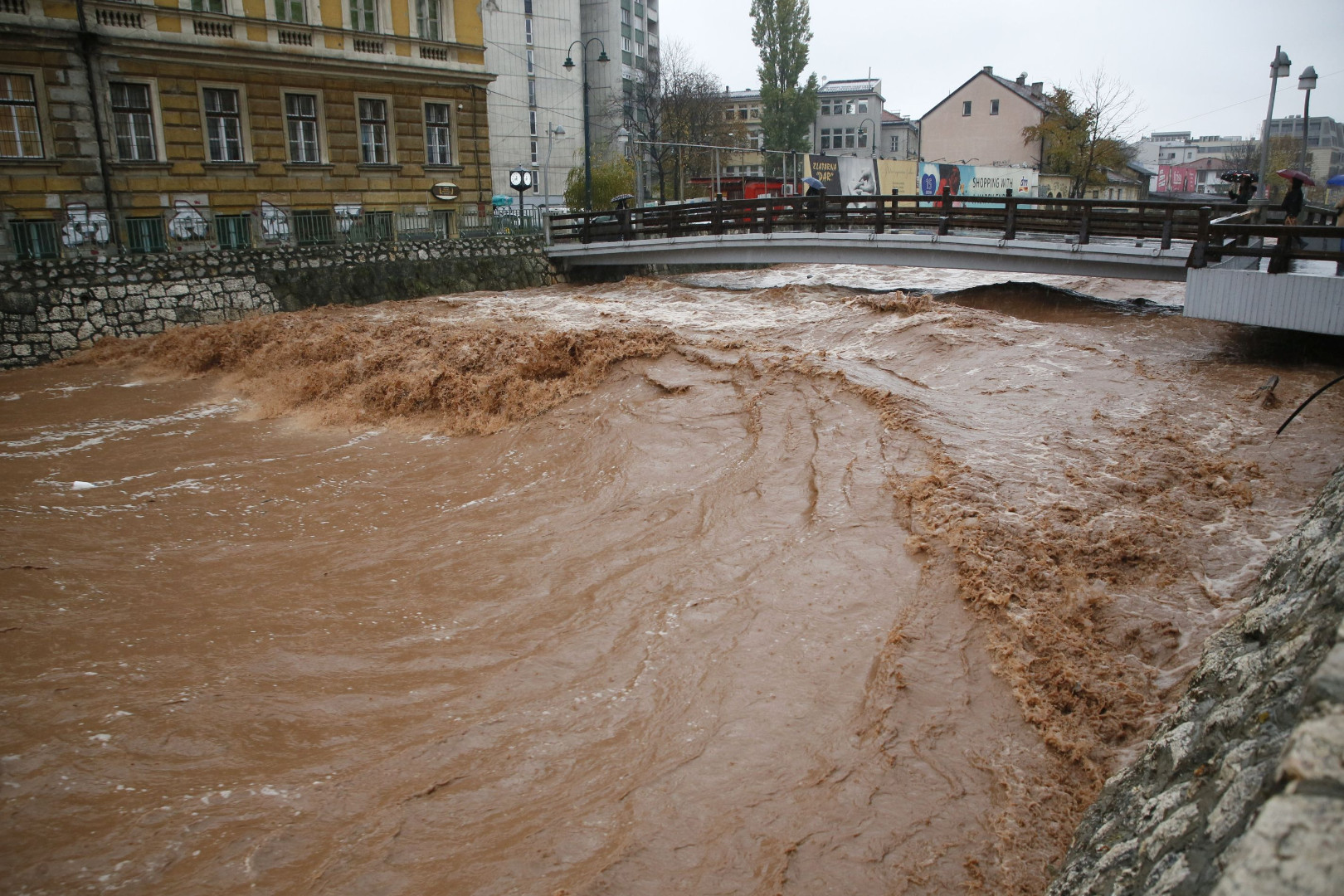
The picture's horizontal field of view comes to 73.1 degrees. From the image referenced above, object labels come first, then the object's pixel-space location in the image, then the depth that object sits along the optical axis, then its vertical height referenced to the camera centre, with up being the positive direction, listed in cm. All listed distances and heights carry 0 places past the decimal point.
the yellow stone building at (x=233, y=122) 2022 +323
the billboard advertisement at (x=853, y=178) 3712 +244
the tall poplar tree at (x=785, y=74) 6919 +1241
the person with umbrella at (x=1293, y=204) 1544 +42
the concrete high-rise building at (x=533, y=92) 5628 +952
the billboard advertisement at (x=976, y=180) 4247 +258
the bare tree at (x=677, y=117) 5525 +759
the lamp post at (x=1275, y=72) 2170 +384
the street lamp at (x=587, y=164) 2708 +244
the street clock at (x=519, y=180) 2662 +183
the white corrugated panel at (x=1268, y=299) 1223 -96
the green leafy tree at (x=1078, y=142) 4731 +470
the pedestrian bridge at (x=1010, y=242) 1287 -13
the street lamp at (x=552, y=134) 5586 +685
